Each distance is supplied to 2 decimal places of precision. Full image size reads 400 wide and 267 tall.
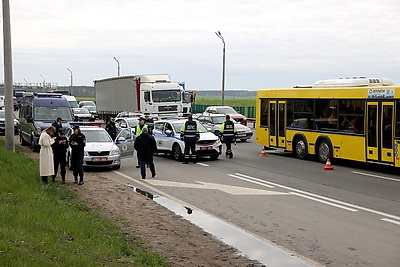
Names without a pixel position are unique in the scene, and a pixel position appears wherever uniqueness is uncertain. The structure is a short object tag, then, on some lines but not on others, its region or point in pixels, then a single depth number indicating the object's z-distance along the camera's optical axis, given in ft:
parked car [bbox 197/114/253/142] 105.19
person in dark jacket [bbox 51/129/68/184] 52.37
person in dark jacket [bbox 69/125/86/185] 53.06
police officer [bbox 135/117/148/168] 71.86
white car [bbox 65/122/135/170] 64.69
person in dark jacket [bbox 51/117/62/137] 64.87
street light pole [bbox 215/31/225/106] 168.58
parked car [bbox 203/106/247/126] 130.62
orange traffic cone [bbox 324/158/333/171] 64.64
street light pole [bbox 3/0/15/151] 71.00
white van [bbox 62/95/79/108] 176.65
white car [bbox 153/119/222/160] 74.54
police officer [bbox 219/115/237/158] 77.66
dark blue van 84.79
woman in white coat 48.44
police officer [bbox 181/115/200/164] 70.59
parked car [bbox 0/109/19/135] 121.29
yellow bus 59.41
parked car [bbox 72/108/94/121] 160.41
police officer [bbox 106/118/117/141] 85.05
